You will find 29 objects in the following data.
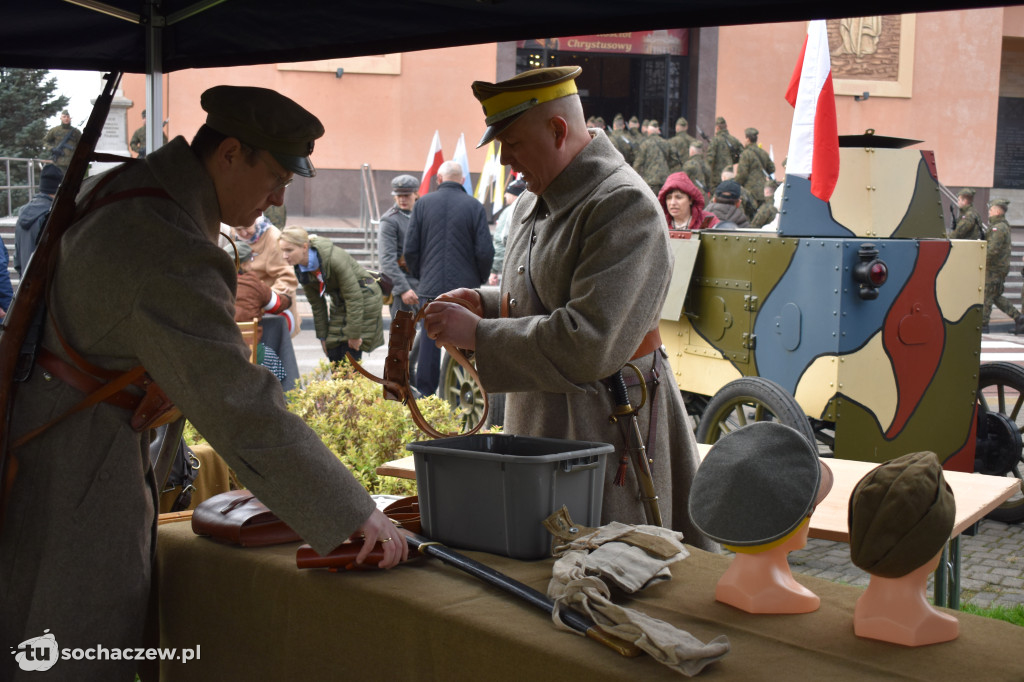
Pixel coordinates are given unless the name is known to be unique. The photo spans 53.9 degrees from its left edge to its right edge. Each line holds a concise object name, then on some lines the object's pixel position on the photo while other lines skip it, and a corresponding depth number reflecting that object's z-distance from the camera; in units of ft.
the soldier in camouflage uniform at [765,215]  45.29
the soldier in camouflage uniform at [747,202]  50.51
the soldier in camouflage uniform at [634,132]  64.03
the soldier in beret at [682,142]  63.98
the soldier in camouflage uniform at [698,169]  57.06
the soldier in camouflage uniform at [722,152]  60.34
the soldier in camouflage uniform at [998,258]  49.49
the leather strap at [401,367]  8.18
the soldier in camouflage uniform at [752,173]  54.24
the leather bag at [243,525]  7.43
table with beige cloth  5.23
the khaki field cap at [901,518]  5.34
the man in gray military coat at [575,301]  8.25
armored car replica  17.39
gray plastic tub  6.76
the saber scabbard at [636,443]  8.95
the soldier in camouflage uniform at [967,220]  50.26
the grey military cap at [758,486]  5.94
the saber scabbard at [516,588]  5.43
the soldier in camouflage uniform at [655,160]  59.82
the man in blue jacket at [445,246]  26.91
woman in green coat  24.85
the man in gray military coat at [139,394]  6.46
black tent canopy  9.09
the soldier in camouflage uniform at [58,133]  51.55
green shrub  15.85
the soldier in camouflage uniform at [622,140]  60.23
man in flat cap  28.99
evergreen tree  56.59
